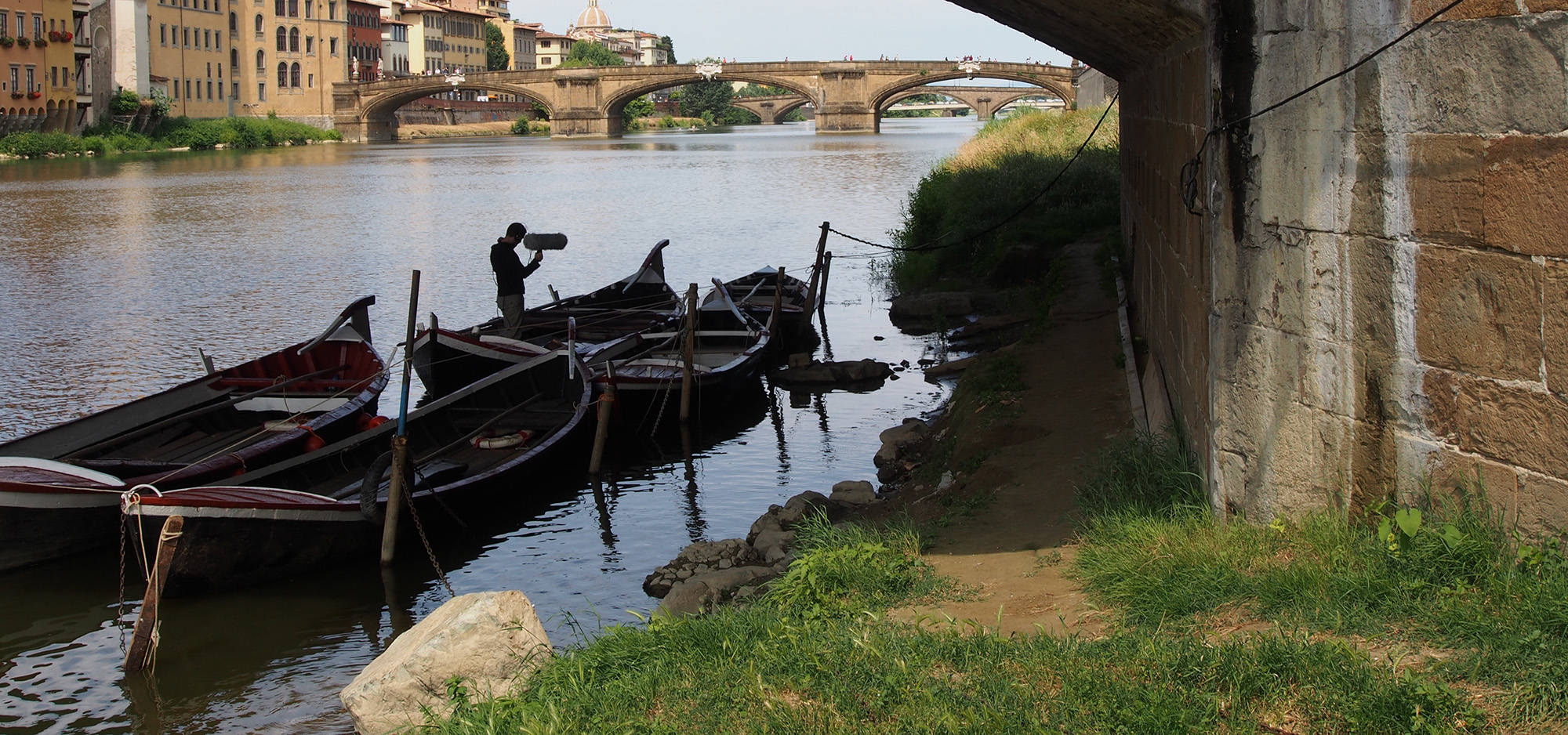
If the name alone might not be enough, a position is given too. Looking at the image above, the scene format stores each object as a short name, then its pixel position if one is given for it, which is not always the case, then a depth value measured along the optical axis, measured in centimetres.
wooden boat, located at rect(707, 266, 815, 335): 1789
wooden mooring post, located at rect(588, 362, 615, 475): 1191
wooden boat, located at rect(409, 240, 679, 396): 1361
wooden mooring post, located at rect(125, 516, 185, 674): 756
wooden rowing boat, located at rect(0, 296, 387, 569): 902
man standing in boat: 1537
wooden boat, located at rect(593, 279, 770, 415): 1354
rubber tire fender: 921
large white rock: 539
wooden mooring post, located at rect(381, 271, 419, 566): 926
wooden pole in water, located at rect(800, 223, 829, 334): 1805
